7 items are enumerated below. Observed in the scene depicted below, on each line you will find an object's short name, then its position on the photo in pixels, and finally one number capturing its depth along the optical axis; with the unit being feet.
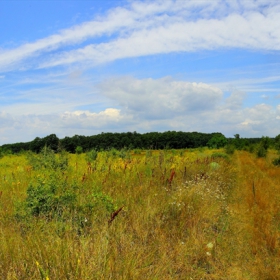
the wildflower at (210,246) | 15.84
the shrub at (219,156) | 76.55
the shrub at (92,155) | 48.67
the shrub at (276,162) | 69.95
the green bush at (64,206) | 15.14
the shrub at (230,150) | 114.22
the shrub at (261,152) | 97.89
